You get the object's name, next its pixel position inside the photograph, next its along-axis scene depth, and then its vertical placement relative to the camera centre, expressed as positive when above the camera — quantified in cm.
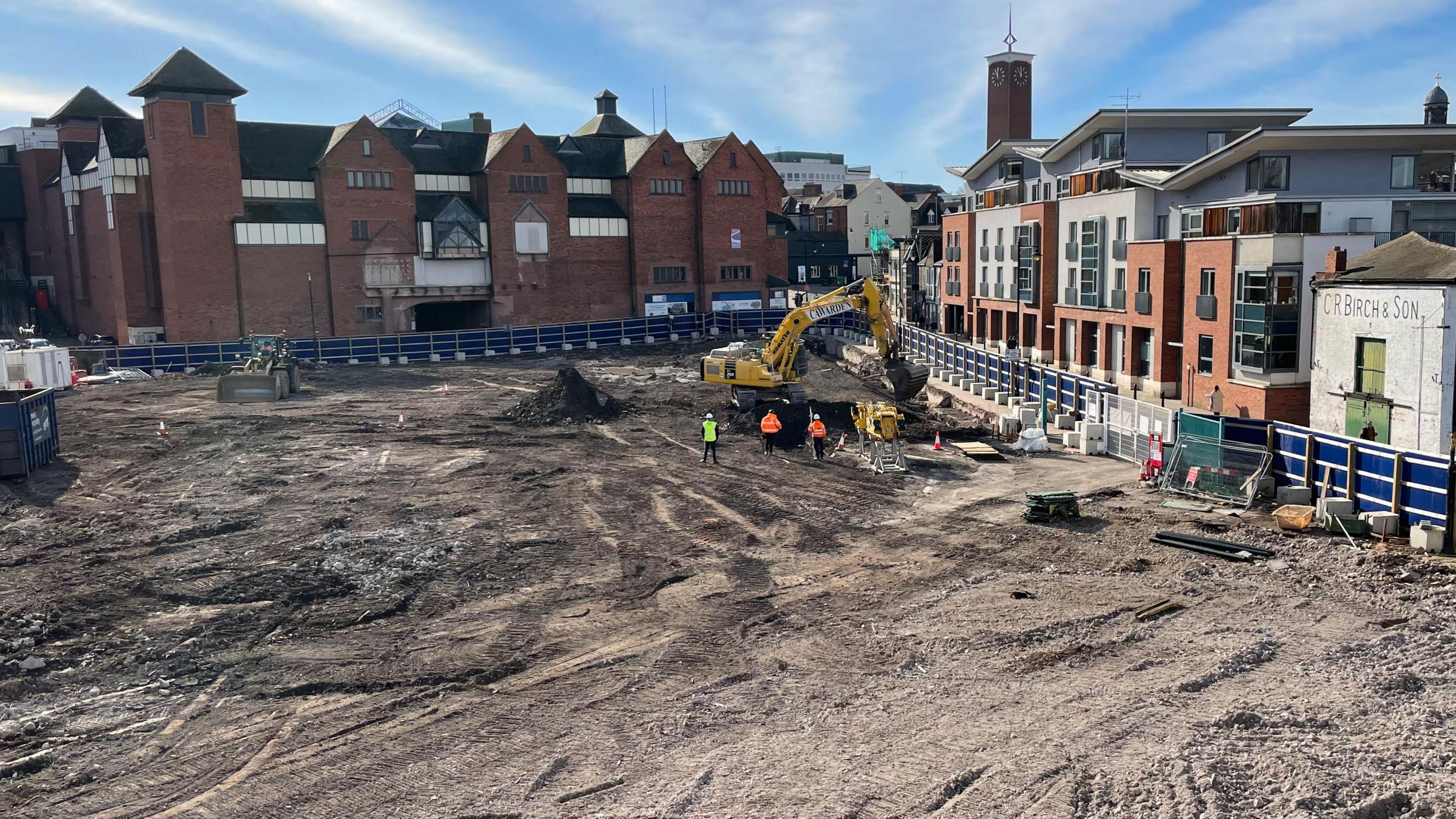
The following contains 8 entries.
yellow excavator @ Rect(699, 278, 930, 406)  3634 -233
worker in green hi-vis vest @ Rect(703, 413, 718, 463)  2862 -366
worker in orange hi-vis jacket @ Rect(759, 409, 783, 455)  2975 -364
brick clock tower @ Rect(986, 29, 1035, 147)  7244 +1292
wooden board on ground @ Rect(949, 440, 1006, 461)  2944 -449
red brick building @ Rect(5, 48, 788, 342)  5781 +498
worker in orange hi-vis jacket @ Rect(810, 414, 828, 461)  2916 -385
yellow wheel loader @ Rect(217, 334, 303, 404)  4178 -273
